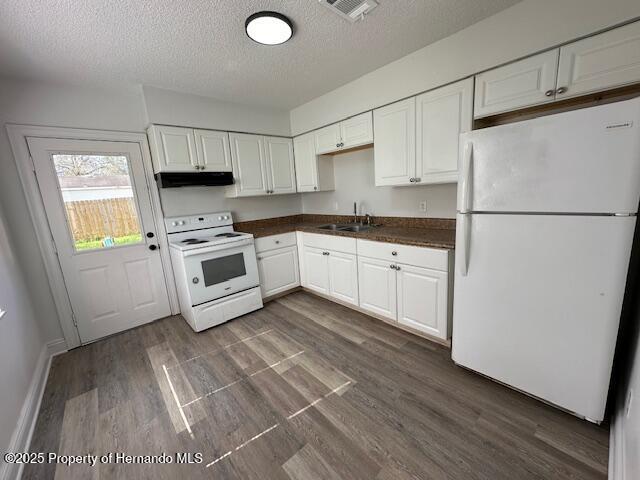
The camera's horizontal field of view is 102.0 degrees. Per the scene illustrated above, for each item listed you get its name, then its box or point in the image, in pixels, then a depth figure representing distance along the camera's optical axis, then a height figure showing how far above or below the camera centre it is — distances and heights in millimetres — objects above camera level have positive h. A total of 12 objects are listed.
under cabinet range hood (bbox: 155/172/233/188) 2617 +250
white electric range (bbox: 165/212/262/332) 2605 -721
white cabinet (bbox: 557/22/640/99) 1368 +614
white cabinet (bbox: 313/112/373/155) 2623 +626
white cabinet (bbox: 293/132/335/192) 3332 +352
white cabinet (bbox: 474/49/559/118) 1603 +620
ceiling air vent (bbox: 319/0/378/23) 1515 +1092
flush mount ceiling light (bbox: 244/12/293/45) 1587 +1071
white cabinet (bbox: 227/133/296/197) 3098 +406
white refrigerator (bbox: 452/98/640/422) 1188 -356
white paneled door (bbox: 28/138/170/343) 2385 -195
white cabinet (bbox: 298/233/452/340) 2072 -833
